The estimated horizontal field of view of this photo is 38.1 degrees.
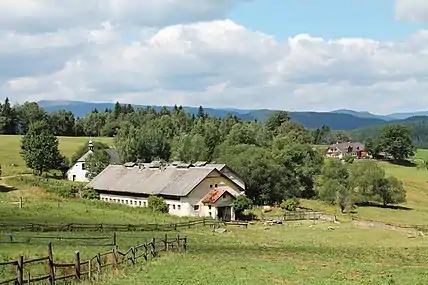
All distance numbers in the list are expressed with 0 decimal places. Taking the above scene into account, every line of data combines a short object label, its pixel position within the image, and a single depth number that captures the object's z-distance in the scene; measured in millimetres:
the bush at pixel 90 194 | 87000
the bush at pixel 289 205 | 85750
